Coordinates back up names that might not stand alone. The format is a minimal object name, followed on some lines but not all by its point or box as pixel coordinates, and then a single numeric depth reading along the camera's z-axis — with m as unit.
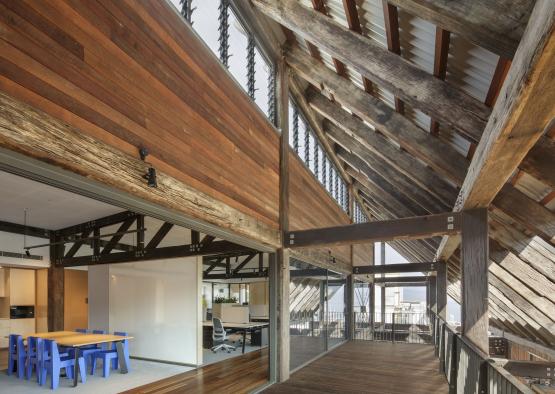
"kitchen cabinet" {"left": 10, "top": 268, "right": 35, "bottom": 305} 10.66
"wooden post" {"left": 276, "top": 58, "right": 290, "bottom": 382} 6.22
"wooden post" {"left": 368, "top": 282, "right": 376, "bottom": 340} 14.03
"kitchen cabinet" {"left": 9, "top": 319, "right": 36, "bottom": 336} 10.15
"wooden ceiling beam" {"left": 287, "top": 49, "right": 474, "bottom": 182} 4.52
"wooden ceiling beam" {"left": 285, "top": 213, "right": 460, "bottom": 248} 4.95
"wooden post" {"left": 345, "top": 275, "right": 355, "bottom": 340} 11.91
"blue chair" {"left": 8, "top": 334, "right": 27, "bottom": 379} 6.68
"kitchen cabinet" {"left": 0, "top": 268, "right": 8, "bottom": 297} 10.47
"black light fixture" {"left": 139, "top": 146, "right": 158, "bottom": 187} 3.22
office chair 9.41
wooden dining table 6.14
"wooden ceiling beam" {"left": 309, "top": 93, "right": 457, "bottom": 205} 5.80
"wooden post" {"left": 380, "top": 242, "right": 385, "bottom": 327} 20.06
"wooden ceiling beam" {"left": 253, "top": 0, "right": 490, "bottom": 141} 3.34
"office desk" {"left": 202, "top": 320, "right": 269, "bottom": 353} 9.57
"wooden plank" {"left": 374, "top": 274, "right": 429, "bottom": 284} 15.64
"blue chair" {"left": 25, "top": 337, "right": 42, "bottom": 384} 6.52
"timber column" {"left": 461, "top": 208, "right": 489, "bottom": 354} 4.21
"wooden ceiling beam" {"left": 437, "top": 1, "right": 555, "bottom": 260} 1.67
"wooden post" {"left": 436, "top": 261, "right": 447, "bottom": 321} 10.10
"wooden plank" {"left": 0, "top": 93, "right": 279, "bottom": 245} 2.21
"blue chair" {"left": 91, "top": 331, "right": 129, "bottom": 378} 6.72
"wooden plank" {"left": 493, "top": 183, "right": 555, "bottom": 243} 3.65
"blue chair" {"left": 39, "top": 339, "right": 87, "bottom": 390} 6.01
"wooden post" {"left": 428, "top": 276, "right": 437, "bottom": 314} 13.69
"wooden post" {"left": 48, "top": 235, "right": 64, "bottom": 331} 8.86
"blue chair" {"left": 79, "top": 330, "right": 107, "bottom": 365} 6.76
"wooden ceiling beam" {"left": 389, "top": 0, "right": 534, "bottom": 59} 2.15
